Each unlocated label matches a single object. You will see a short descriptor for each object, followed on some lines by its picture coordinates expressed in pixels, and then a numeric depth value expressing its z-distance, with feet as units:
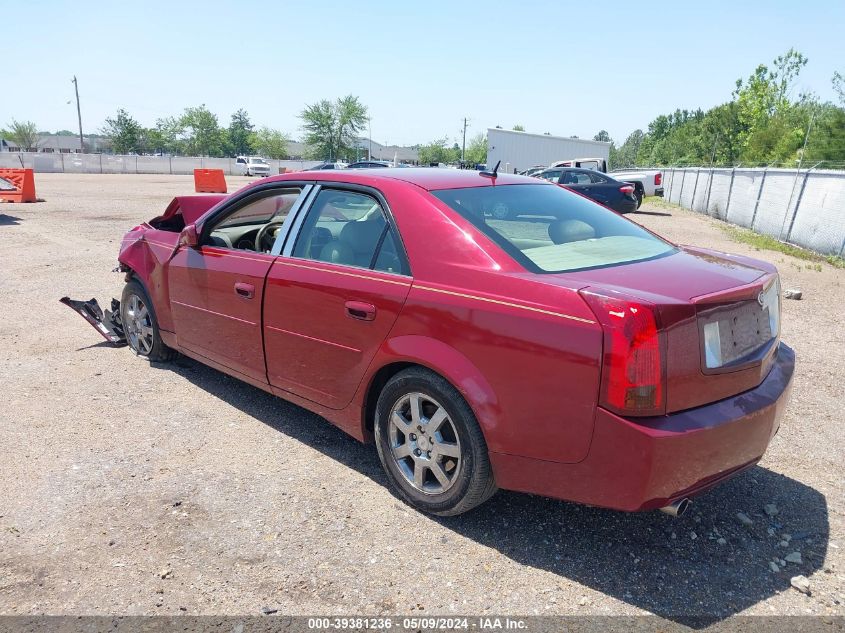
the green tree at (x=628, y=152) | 344.28
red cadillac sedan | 7.70
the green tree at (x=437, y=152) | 374.02
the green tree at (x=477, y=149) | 406.11
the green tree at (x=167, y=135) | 329.11
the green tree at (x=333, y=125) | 259.19
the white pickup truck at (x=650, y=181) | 79.10
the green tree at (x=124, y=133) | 272.21
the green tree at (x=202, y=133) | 325.21
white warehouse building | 141.90
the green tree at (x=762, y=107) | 147.84
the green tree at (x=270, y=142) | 317.22
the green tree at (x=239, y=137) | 350.64
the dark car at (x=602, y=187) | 61.31
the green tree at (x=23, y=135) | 297.12
